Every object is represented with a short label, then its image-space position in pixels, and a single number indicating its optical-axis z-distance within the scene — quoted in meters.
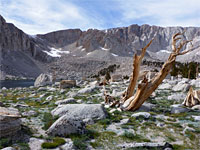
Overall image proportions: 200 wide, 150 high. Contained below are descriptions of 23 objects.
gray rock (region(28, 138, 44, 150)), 6.51
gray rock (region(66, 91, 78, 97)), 19.94
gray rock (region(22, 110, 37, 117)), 10.96
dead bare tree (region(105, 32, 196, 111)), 12.06
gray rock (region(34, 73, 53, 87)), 40.31
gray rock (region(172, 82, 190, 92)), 20.58
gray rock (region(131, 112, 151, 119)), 10.55
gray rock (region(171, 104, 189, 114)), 11.91
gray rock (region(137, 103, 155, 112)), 12.69
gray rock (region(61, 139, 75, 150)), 6.46
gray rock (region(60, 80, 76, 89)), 30.55
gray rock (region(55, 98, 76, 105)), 14.96
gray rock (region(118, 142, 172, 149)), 6.60
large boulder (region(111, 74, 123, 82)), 49.14
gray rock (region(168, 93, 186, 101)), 16.17
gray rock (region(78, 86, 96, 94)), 22.76
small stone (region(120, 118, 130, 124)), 9.70
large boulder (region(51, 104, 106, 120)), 10.34
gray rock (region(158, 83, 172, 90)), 24.64
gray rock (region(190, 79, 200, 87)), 25.31
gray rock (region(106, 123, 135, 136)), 8.30
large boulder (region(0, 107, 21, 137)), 6.68
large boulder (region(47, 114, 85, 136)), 7.64
